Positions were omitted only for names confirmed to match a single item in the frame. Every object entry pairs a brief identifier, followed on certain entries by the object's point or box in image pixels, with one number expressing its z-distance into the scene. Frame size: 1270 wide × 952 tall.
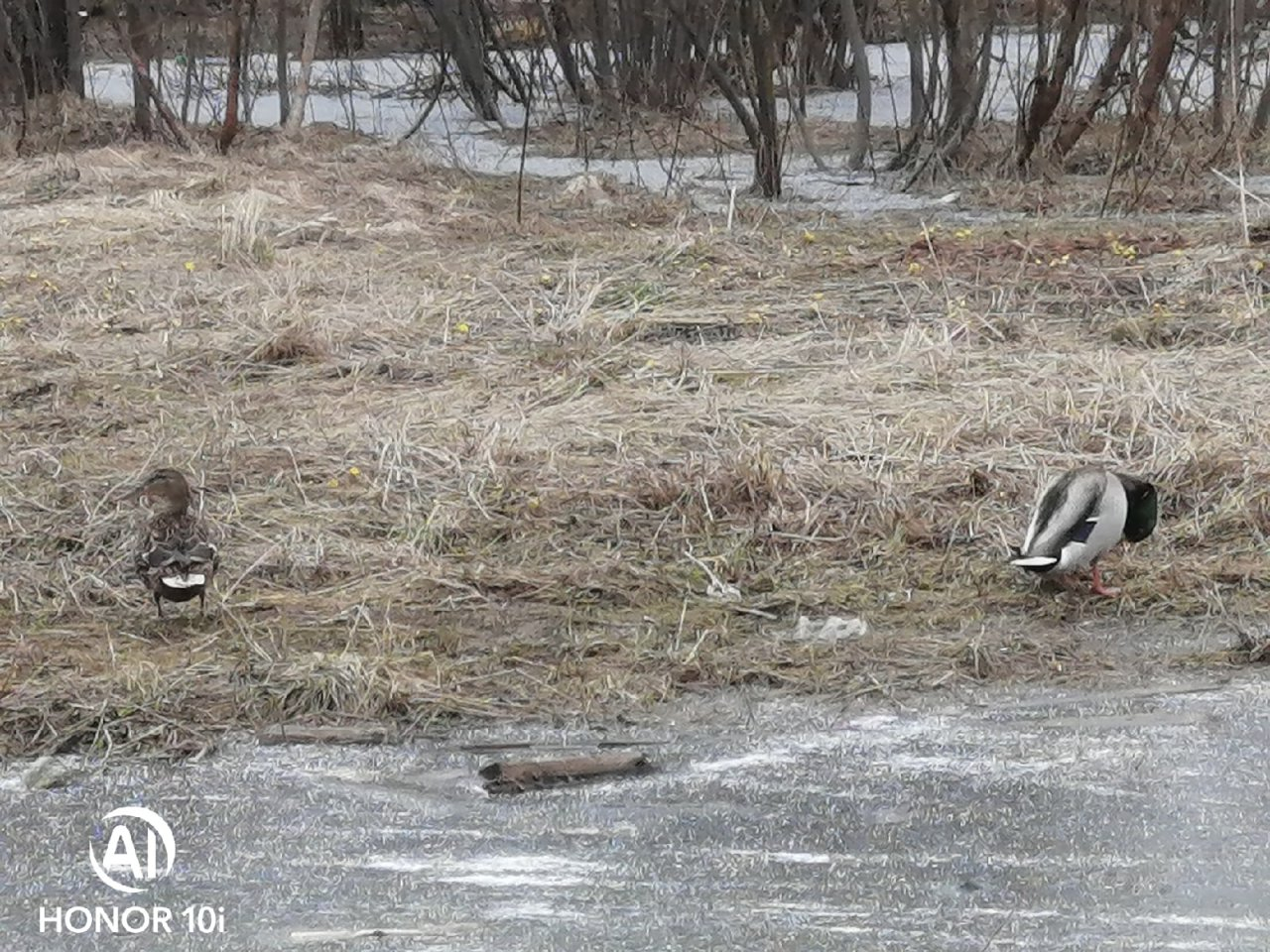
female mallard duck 10.05
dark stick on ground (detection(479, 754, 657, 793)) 8.72
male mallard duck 10.39
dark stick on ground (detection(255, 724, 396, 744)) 9.23
